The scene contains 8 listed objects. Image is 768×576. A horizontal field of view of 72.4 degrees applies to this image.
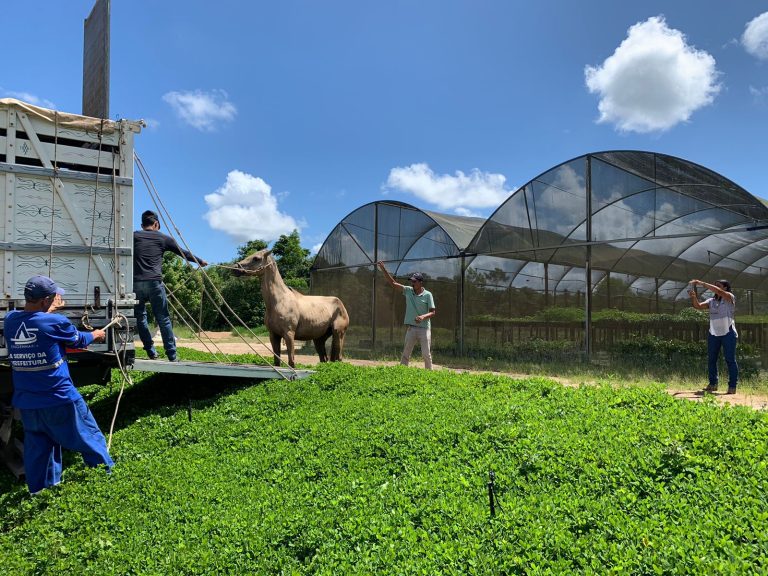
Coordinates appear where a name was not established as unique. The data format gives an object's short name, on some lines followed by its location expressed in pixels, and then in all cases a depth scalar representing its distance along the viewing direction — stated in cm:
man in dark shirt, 719
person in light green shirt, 908
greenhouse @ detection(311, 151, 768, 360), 1077
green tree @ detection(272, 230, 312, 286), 3742
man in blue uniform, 508
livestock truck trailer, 563
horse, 891
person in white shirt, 812
